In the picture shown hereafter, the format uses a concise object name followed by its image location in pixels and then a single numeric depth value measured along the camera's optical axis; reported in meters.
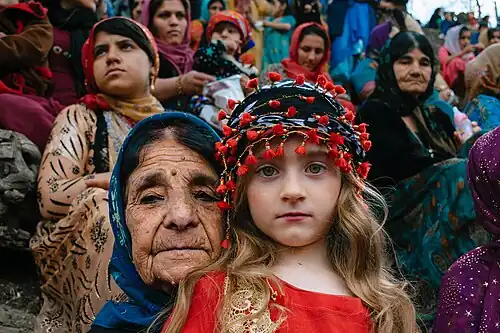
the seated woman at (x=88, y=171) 3.37
